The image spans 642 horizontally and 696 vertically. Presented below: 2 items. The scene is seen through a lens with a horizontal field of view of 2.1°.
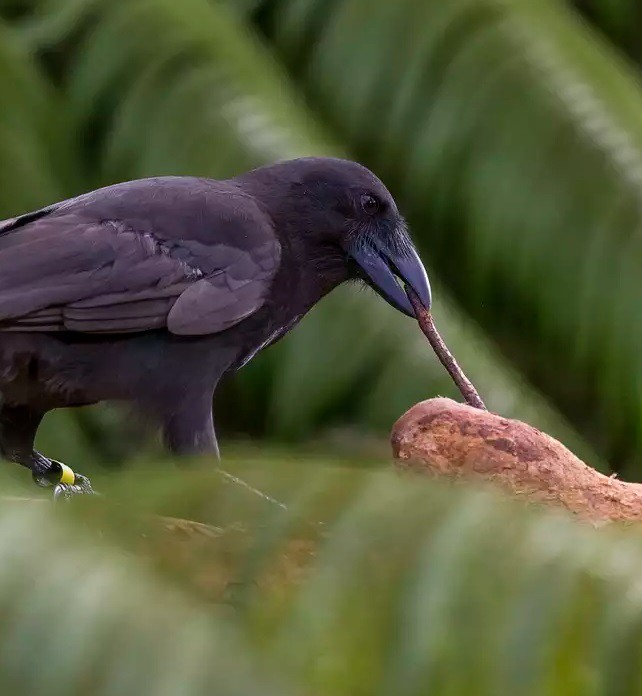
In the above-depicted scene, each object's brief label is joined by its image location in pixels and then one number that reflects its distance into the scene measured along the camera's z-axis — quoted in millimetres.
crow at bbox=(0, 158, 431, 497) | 9263
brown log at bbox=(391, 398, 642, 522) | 9122
